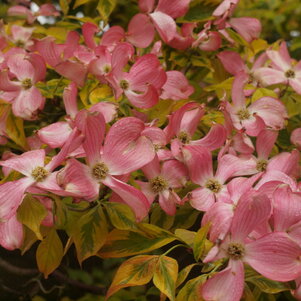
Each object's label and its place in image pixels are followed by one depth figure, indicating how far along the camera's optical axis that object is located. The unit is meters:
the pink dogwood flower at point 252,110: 0.90
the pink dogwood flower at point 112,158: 0.74
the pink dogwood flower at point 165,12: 0.94
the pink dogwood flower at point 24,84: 0.89
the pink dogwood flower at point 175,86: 0.93
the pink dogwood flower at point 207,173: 0.80
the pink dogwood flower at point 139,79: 0.85
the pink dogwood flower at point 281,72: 0.97
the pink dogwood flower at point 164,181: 0.81
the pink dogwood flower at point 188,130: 0.82
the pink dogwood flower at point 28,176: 0.74
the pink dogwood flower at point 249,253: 0.71
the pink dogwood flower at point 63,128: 0.82
